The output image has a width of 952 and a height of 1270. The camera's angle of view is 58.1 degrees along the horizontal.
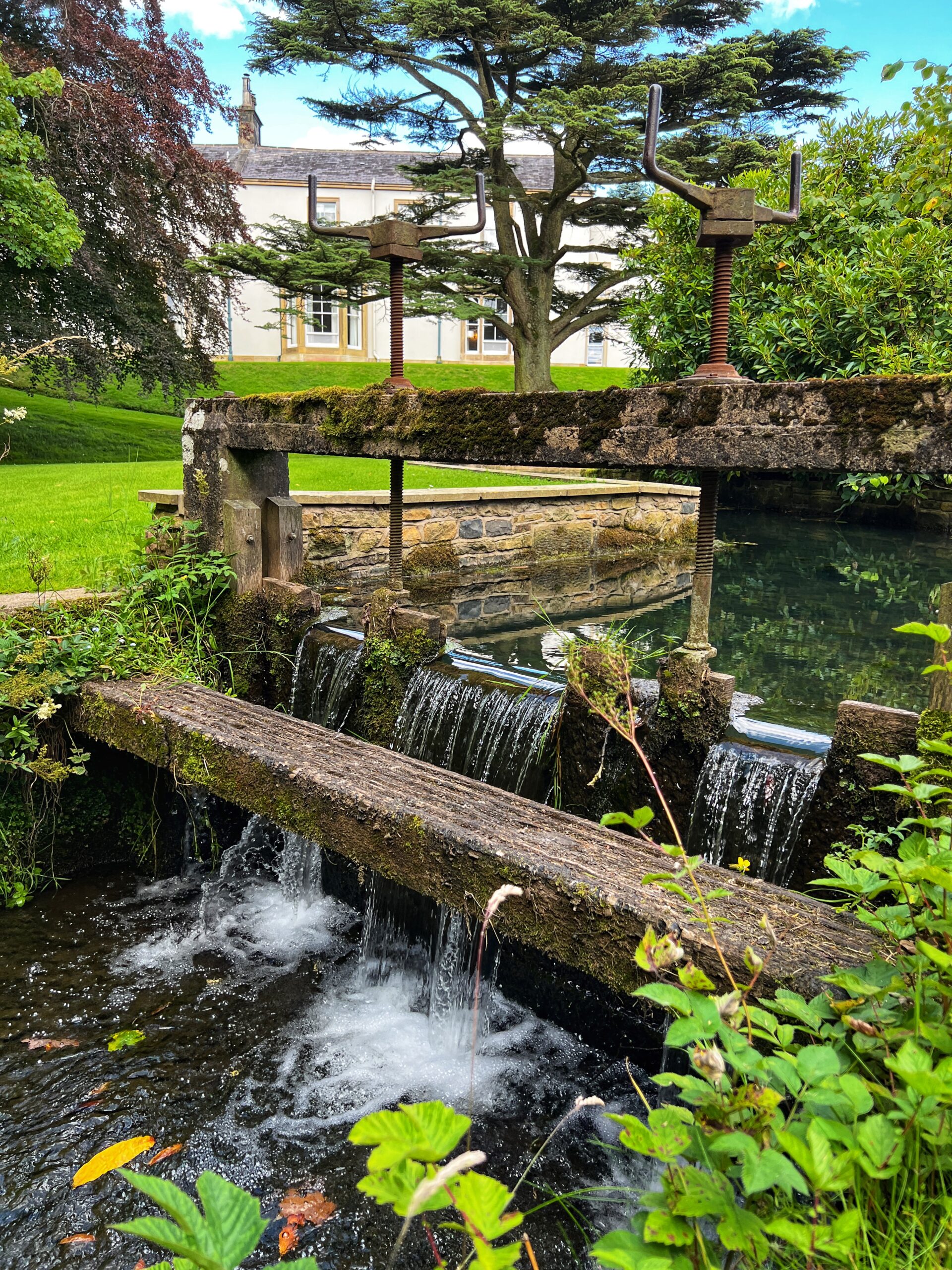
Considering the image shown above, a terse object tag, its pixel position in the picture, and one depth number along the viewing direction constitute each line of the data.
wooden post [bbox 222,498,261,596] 5.24
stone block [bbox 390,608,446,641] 4.66
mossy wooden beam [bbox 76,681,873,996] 2.17
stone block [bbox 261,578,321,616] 5.25
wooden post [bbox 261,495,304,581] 5.43
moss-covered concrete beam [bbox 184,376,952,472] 2.54
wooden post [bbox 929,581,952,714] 2.62
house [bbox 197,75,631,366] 33.97
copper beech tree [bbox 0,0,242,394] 15.34
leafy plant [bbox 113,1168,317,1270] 1.00
